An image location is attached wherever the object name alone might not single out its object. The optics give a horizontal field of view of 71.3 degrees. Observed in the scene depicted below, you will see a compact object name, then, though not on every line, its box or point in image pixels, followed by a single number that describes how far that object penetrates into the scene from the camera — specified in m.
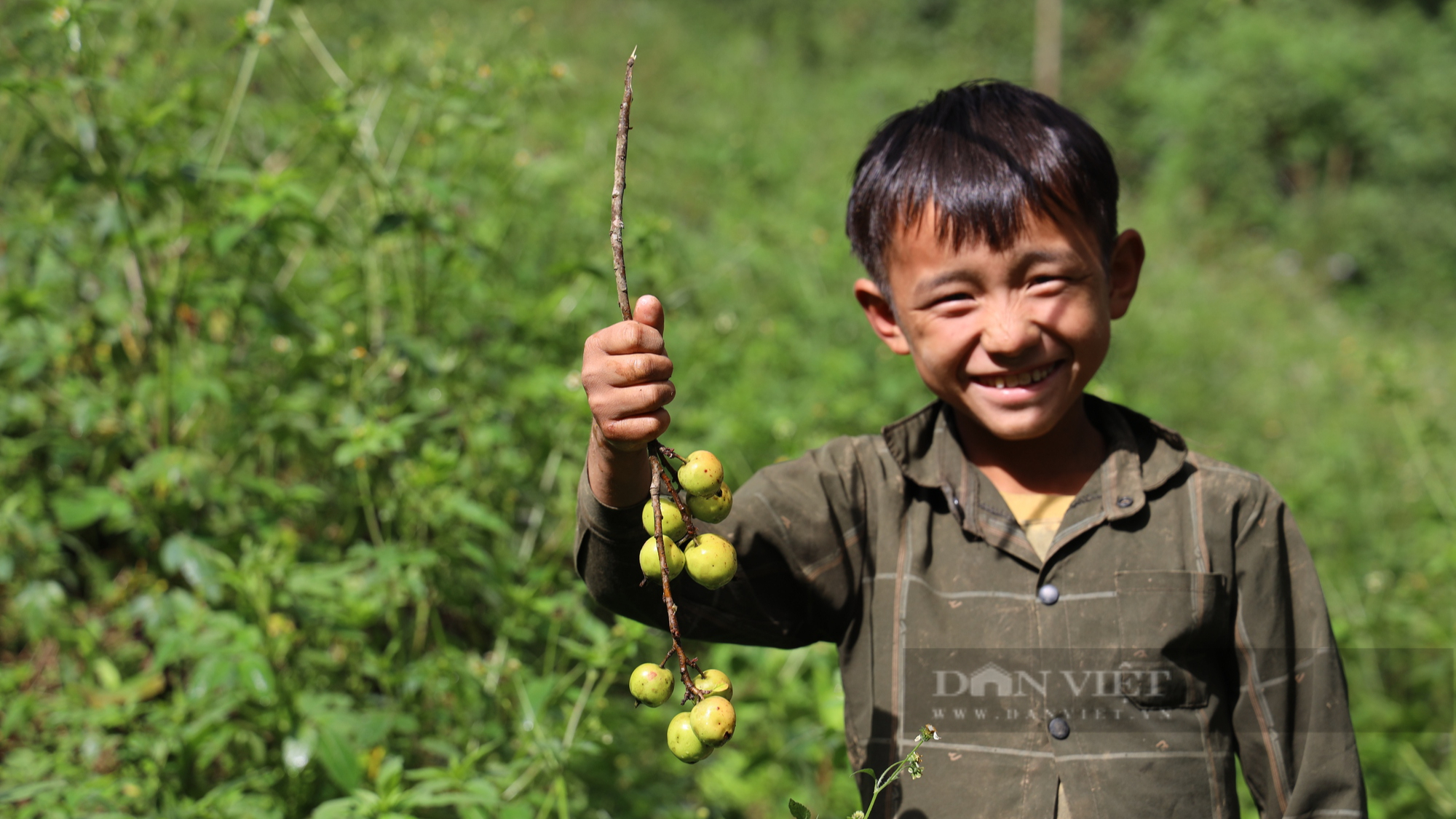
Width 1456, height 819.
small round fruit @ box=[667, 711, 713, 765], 0.94
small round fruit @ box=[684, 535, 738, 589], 0.98
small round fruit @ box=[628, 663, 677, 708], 0.98
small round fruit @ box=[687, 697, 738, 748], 0.92
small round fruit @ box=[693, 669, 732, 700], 0.99
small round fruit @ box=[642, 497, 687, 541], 0.99
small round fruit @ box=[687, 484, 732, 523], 1.00
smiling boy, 1.32
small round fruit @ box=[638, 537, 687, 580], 0.97
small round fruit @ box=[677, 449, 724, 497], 0.98
